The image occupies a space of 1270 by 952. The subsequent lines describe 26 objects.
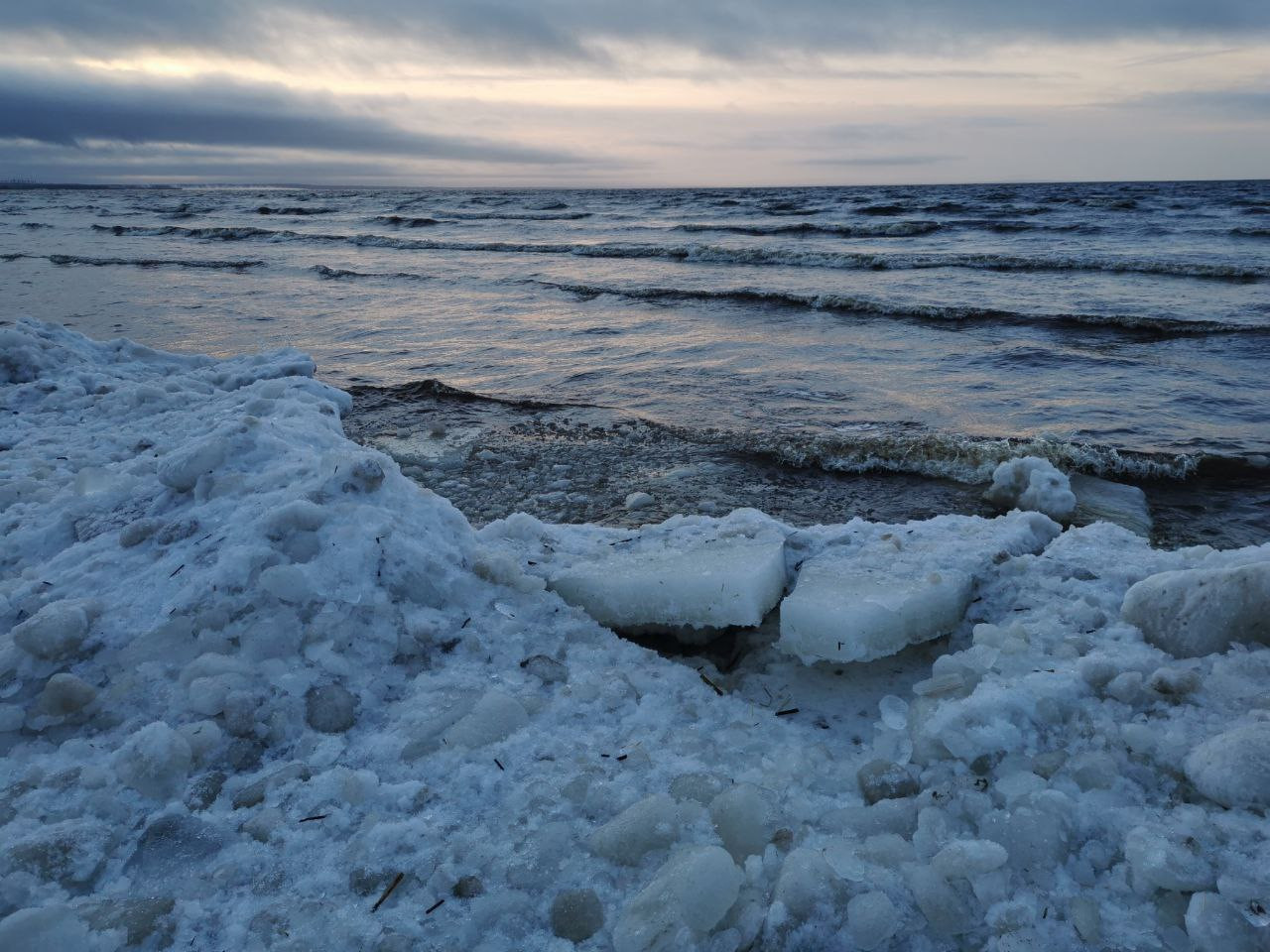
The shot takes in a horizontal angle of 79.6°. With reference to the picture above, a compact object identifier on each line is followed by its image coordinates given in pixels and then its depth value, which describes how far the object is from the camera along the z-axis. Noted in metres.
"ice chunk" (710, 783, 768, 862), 1.56
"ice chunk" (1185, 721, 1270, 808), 1.43
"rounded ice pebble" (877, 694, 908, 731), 1.97
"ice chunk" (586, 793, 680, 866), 1.56
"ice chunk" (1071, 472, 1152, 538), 4.00
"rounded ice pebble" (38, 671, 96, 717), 1.86
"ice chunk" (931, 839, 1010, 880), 1.40
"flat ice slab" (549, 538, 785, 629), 2.42
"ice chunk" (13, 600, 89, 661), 1.99
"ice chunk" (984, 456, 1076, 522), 4.05
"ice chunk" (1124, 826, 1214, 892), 1.32
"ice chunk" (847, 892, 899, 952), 1.35
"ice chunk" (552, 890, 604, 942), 1.40
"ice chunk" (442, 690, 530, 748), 1.88
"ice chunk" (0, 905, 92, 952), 1.28
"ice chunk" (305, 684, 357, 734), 1.91
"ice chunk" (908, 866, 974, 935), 1.35
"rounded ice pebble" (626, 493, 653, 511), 4.12
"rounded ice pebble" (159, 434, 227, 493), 2.71
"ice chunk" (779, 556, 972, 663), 2.26
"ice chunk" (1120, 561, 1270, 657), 1.85
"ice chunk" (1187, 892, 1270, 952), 1.20
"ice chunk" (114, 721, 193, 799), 1.68
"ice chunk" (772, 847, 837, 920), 1.41
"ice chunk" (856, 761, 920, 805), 1.68
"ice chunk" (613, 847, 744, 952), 1.35
